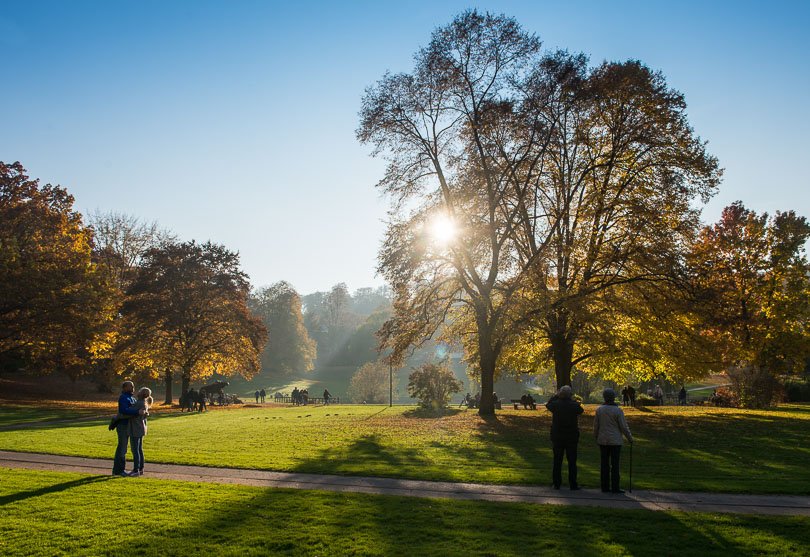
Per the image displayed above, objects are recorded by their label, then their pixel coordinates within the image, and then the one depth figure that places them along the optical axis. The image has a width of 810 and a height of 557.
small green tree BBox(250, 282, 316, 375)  100.25
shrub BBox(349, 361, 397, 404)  64.07
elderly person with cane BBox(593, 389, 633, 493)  10.55
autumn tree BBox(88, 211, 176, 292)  57.44
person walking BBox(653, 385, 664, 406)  43.47
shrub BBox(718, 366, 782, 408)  35.56
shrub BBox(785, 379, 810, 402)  44.62
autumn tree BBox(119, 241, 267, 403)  41.06
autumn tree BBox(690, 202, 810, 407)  29.07
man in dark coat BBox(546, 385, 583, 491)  10.87
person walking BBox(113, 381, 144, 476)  11.96
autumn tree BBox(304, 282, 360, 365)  137.88
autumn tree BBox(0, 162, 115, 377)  32.97
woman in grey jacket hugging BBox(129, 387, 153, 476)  11.98
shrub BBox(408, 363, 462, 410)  34.75
